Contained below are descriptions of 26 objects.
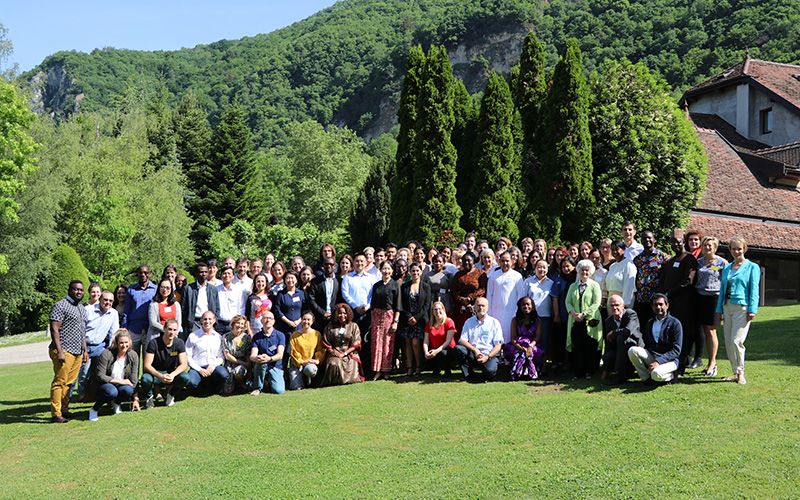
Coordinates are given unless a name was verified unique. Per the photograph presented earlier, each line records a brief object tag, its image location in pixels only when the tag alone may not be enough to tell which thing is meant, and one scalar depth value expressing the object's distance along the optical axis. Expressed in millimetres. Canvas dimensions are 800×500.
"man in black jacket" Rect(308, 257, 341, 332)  11086
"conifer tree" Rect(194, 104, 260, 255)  47125
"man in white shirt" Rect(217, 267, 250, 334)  10898
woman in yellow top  10648
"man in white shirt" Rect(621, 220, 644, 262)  10281
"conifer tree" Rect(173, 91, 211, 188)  49062
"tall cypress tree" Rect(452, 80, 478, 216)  23734
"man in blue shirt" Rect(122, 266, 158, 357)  10492
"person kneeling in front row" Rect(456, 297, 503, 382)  10195
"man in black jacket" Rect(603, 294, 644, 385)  9164
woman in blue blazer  8672
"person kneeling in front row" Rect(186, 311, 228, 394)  10227
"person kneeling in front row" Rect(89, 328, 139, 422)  9391
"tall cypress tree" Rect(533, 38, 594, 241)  20766
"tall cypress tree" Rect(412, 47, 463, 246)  21281
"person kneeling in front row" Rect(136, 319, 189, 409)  9828
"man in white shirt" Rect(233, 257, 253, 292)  11203
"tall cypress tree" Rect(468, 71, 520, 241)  21391
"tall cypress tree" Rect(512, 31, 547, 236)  23188
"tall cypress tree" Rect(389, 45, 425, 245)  22500
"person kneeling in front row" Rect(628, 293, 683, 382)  8852
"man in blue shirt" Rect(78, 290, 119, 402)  9961
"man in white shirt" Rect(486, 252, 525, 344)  10672
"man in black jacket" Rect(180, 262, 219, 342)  10828
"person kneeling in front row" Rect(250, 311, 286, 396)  10398
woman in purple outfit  10125
